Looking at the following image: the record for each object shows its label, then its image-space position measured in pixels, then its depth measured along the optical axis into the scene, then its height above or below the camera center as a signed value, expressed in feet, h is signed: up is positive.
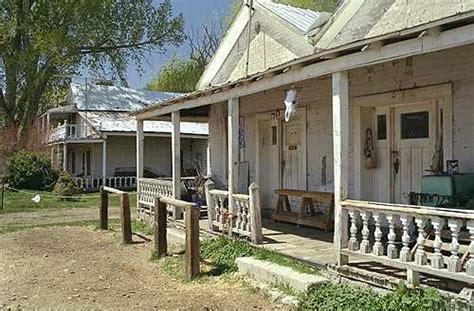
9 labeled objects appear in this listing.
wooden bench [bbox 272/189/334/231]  30.12 -3.24
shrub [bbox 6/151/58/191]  85.81 -2.13
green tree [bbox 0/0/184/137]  96.99 +23.05
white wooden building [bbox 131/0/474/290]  18.17 +2.69
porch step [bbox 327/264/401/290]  18.49 -4.30
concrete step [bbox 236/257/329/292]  20.51 -4.76
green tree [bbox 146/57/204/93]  159.33 +25.70
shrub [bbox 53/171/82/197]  77.75 -3.99
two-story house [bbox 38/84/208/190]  97.40 +3.45
